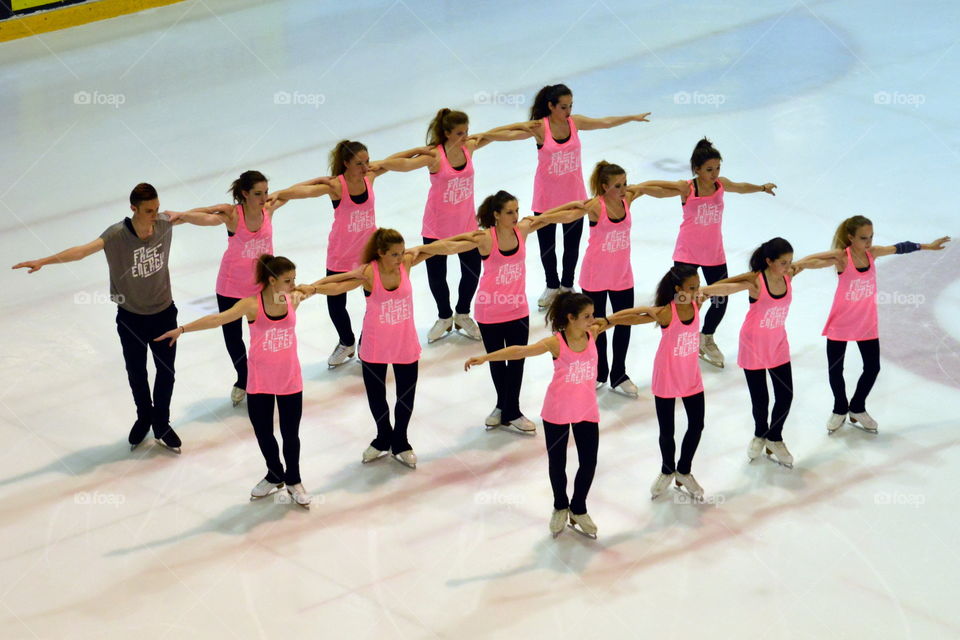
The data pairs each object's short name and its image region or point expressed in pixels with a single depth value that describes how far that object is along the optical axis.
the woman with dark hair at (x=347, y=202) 17.70
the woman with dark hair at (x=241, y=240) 16.81
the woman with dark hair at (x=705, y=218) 17.97
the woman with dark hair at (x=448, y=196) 18.73
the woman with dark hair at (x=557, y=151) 19.61
